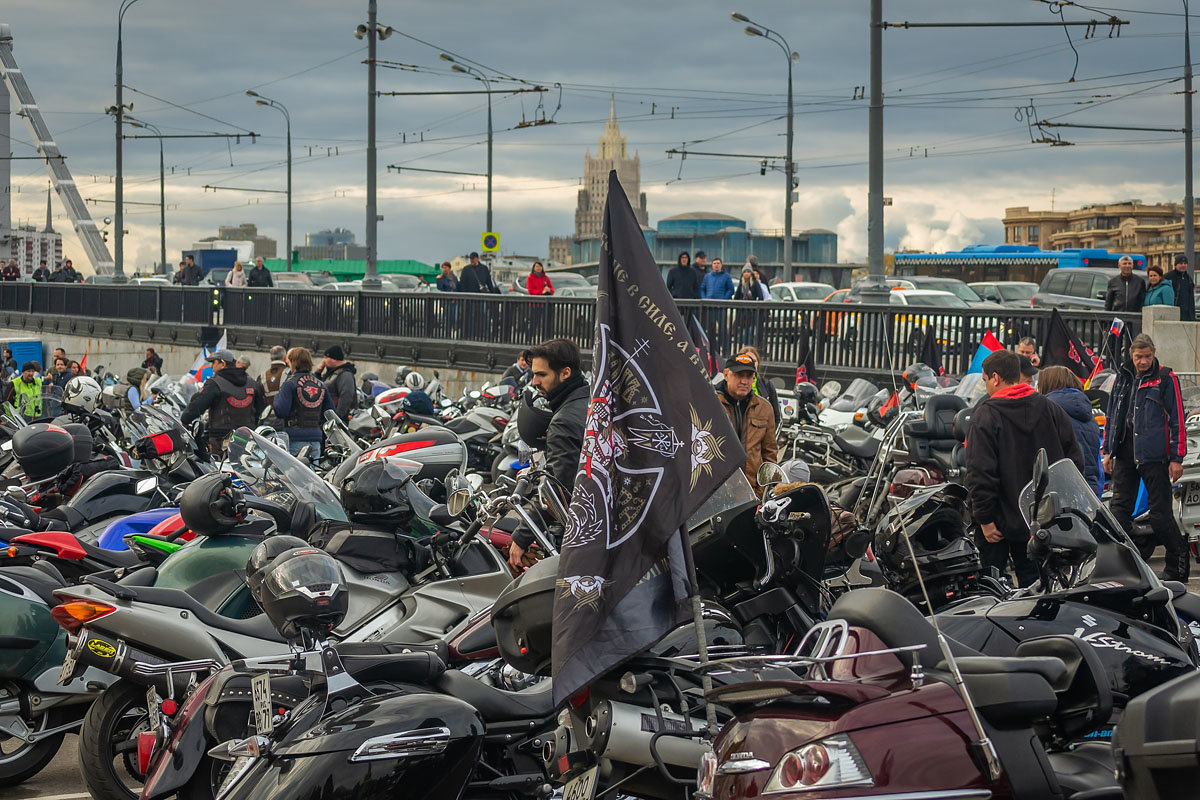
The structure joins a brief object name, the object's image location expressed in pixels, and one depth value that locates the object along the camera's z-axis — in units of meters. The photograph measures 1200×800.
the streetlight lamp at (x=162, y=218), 57.54
